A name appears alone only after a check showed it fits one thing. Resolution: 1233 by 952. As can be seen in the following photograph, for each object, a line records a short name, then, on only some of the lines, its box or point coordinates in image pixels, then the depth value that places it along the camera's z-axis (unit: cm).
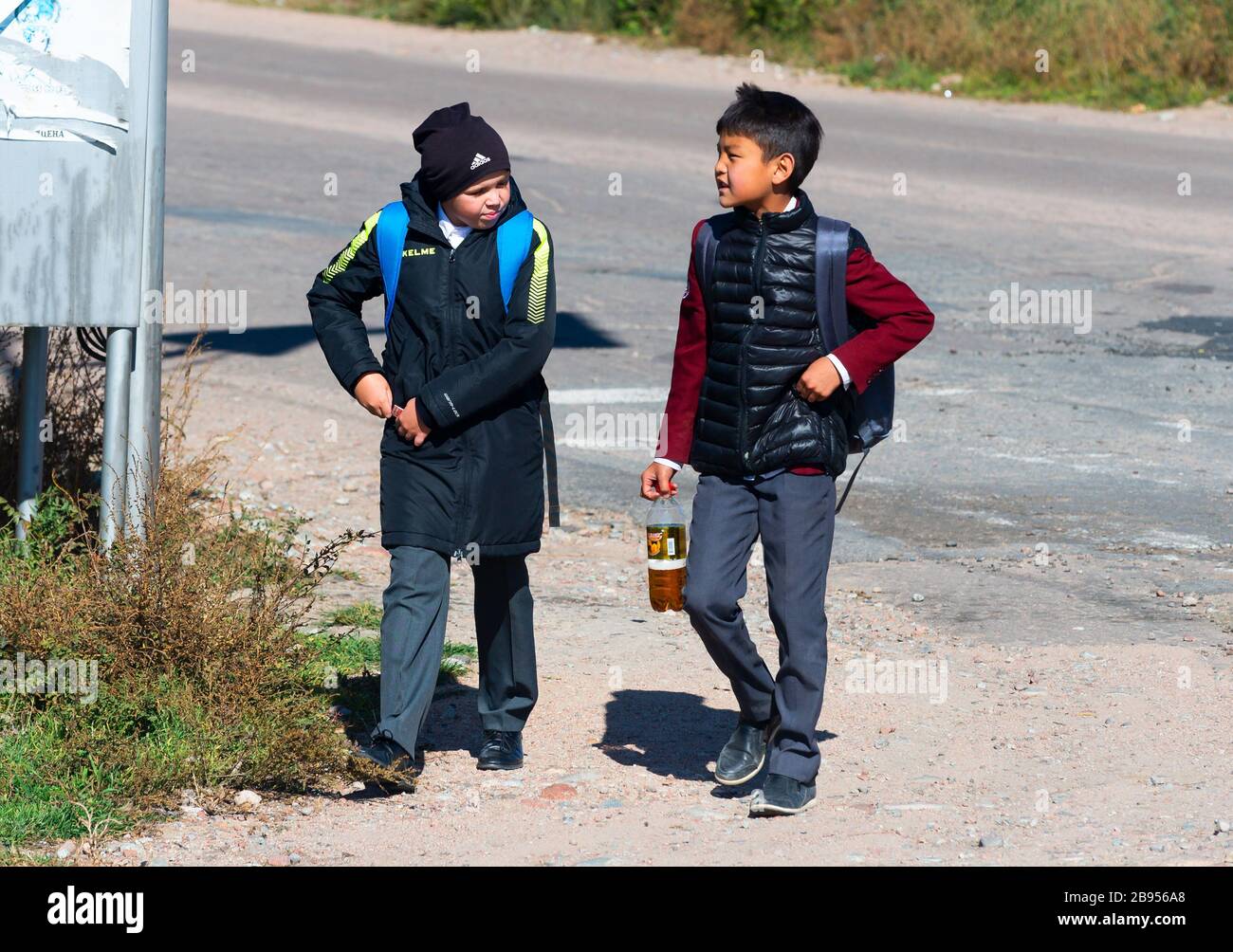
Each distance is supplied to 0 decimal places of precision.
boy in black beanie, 961
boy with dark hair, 933
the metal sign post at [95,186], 1097
